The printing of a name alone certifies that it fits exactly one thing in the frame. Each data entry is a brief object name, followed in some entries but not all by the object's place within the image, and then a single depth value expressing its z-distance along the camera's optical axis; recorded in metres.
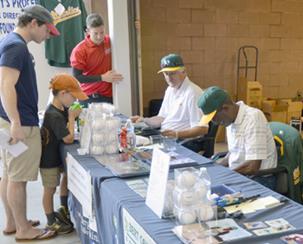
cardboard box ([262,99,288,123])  5.66
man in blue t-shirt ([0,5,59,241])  2.11
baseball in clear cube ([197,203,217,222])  1.23
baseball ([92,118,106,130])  2.15
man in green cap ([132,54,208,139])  2.65
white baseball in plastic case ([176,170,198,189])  1.26
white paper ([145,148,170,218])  1.30
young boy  2.37
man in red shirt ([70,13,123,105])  3.16
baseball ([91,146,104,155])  2.15
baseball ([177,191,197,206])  1.24
